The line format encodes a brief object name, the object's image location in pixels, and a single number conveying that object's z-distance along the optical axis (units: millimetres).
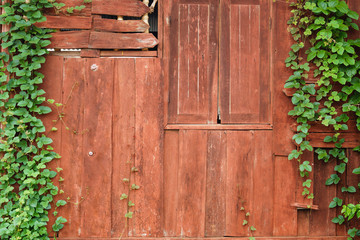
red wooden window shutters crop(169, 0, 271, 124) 3035
